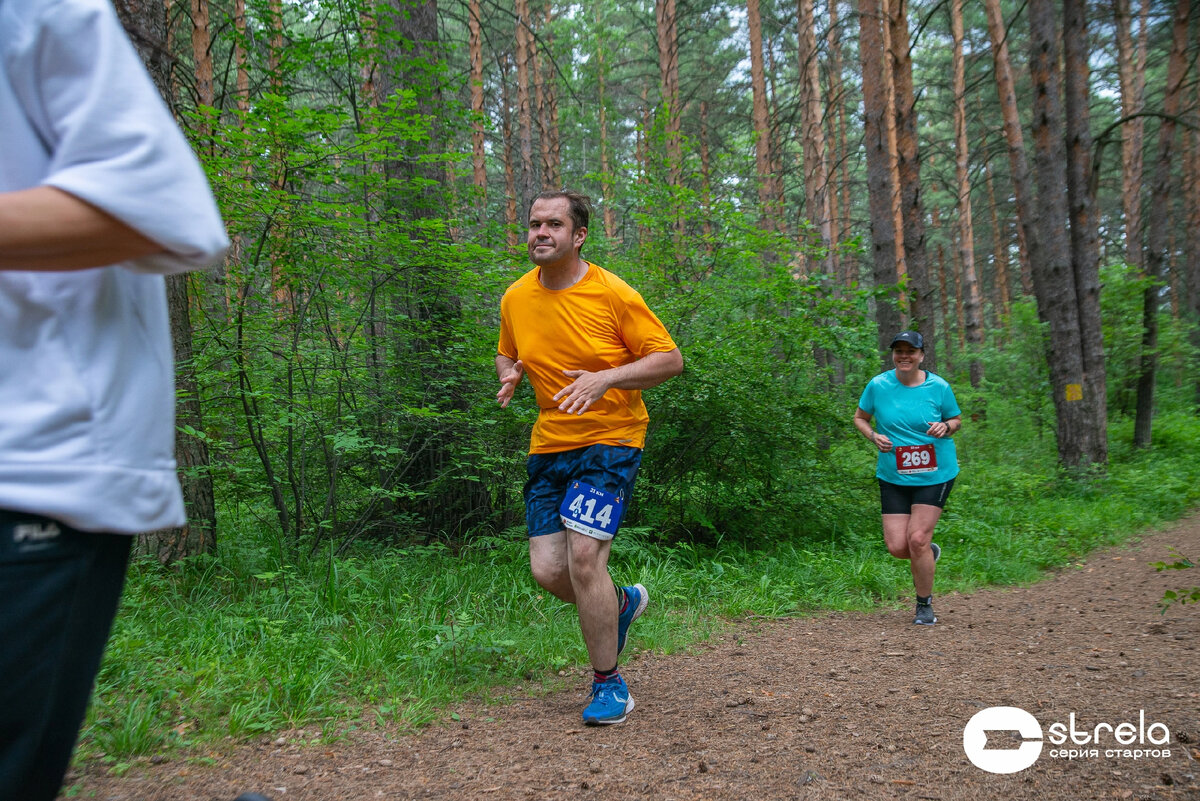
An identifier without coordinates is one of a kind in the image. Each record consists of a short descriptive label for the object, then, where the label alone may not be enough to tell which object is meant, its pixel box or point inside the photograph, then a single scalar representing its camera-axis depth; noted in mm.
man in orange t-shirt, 3469
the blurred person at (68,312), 999
